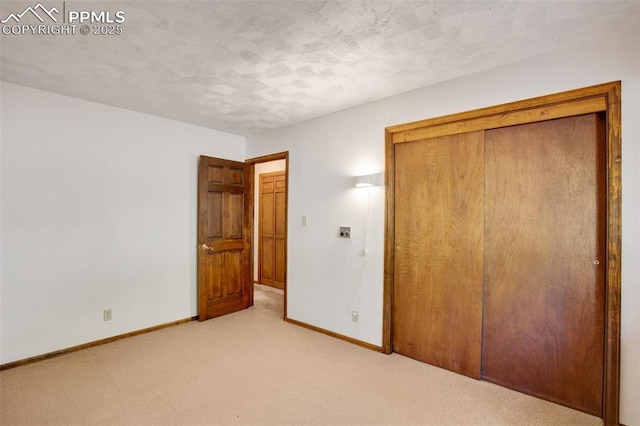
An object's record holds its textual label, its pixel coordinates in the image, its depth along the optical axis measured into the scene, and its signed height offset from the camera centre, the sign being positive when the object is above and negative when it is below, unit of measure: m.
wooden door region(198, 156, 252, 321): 4.04 -0.34
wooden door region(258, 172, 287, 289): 5.77 -0.30
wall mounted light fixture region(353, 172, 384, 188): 3.18 +0.34
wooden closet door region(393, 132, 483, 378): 2.68 -0.32
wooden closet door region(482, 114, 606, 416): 2.19 -0.33
